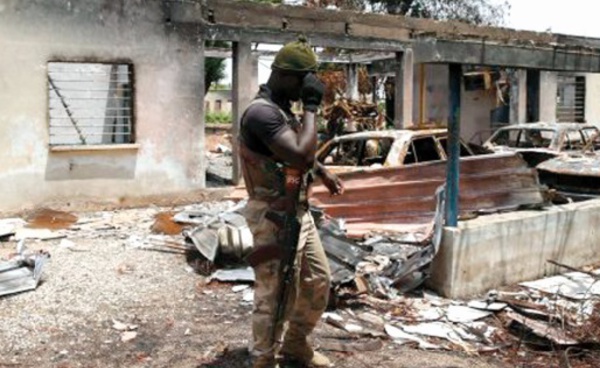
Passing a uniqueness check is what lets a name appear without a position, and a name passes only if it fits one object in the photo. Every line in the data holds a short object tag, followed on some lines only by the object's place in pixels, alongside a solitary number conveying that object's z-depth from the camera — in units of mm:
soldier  3559
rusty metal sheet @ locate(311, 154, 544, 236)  8086
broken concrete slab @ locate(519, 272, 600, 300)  5855
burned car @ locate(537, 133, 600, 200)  8203
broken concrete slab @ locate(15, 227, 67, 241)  8141
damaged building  5957
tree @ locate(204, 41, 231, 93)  26398
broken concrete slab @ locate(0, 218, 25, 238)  8062
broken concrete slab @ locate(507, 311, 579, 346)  4727
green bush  32500
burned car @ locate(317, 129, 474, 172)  8484
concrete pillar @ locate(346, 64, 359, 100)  19875
